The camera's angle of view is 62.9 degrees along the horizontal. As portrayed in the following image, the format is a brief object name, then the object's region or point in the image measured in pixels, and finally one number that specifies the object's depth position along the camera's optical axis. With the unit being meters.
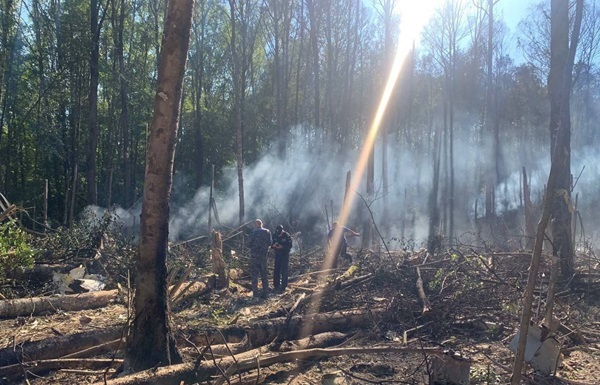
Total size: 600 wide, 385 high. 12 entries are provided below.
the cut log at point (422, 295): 7.30
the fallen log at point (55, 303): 7.95
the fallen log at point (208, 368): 4.35
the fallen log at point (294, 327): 6.12
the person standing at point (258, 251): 10.38
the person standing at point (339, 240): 12.88
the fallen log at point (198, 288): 9.24
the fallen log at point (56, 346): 5.20
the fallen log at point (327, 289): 7.88
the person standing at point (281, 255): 10.77
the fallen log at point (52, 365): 5.05
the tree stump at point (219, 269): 10.37
